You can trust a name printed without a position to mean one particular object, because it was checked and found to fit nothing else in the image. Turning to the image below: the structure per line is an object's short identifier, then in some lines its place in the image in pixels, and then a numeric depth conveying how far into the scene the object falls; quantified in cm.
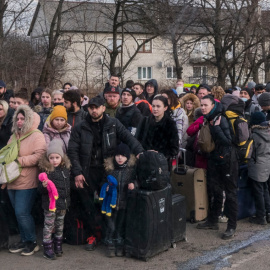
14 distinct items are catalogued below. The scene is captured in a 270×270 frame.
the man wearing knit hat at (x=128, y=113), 684
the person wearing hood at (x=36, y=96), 861
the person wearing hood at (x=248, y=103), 911
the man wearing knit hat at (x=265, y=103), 747
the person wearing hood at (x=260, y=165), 701
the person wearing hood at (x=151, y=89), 898
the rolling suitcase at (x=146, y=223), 538
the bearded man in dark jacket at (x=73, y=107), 655
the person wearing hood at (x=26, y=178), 565
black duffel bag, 546
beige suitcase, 676
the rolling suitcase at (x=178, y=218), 594
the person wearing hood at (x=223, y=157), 623
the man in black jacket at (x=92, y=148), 574
